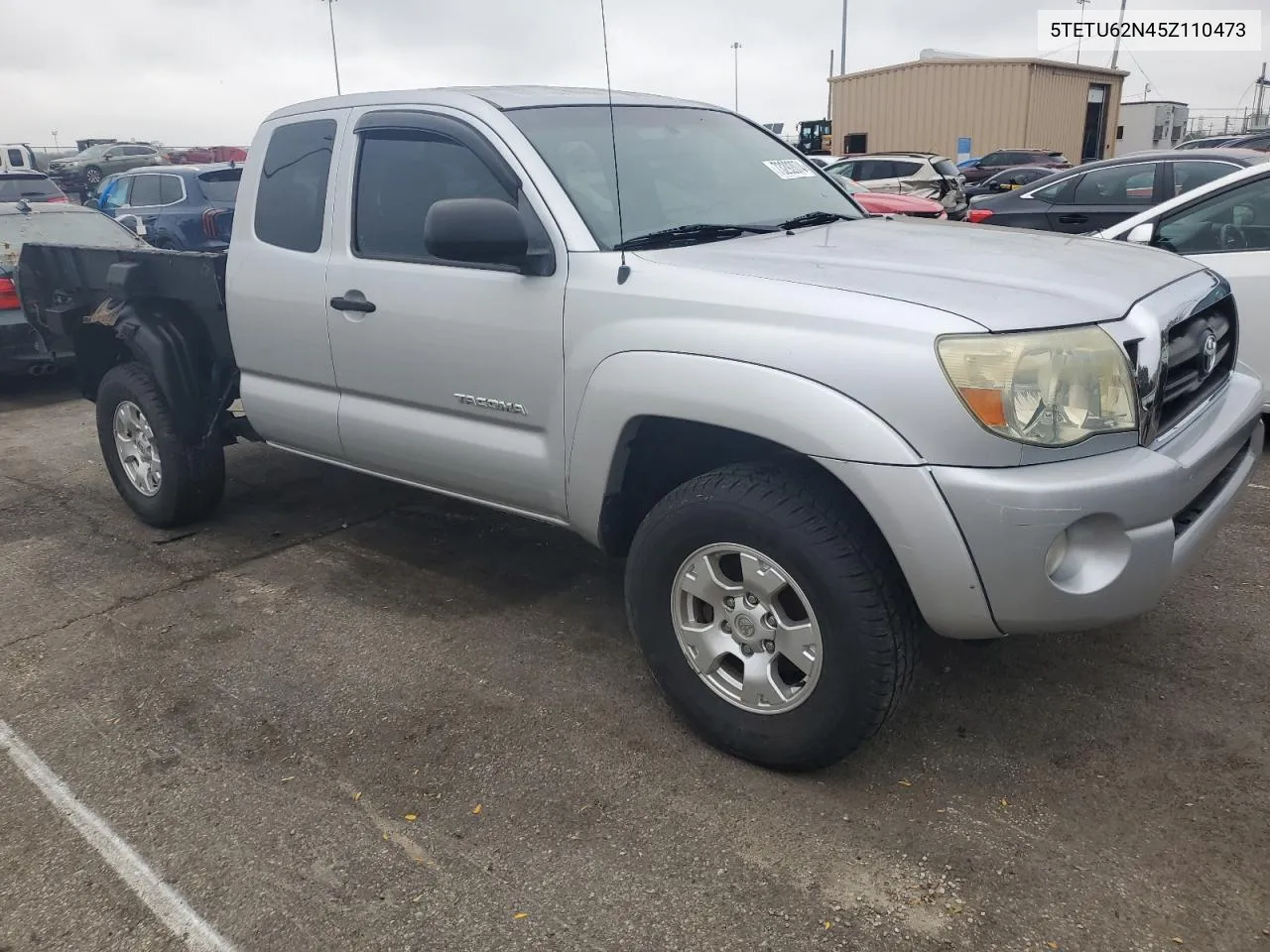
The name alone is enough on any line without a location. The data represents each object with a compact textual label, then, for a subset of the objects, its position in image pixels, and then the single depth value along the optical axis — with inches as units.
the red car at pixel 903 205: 548.4
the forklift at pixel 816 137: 1277.1
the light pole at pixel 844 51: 1591.3
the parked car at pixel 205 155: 1376.2
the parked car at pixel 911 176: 629.0
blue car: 528.5
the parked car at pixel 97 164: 1211.2
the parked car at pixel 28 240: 299.6
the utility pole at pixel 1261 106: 2082.9
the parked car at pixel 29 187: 533.8
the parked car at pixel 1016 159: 970.7
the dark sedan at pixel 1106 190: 324.2
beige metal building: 1123.9
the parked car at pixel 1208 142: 810.5
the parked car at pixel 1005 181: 706.2
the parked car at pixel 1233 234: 204.5
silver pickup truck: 93.8
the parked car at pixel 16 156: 1053.8
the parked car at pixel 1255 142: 530.6
